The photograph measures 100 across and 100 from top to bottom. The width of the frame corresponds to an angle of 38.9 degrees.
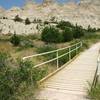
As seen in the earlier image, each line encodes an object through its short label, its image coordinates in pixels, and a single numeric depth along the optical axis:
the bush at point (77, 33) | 24.02
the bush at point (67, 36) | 21.61
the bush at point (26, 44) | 17.02
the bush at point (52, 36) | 20.84
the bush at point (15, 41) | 18.61
